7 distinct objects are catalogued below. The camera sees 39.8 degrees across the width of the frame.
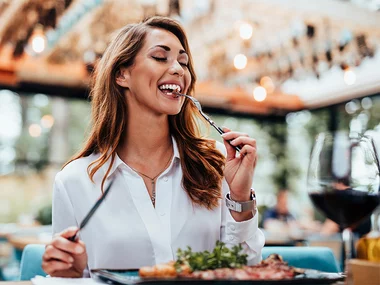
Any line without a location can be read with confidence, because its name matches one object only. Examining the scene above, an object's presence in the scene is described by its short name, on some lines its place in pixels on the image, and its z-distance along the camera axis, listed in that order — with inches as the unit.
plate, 33.8
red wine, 33.6
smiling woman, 60.2
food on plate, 35.7
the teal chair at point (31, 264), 70.6
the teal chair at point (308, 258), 77.9
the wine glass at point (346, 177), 33.4
